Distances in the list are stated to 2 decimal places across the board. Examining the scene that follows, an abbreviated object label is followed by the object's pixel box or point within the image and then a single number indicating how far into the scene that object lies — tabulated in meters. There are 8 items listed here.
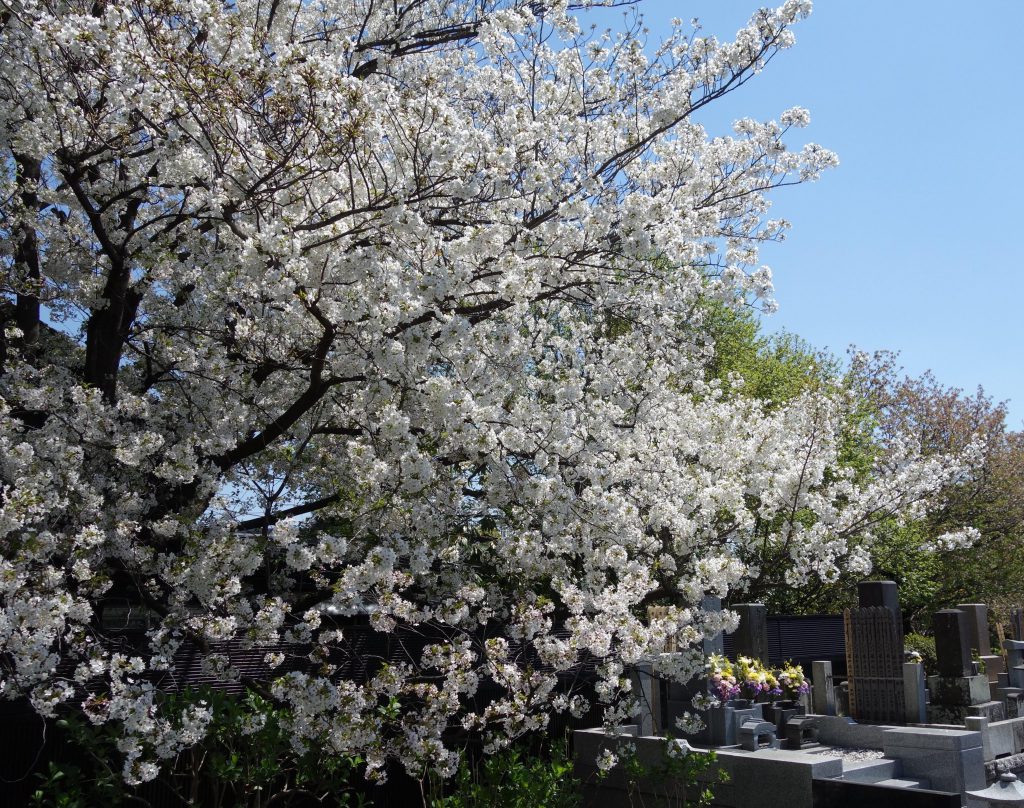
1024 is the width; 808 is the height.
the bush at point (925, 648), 15.15
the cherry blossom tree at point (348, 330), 6.46
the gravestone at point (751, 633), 11.18
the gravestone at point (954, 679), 12.12
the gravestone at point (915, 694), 11.29
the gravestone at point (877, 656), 11.59
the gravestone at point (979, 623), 13.84
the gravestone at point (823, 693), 11.64
